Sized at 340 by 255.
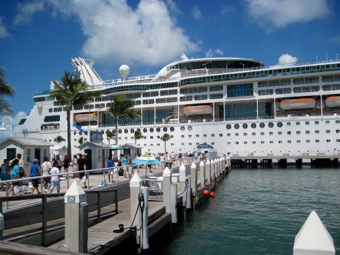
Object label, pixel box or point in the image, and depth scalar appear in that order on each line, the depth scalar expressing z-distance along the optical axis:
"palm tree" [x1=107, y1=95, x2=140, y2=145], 45.91
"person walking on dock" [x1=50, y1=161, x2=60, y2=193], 10.51
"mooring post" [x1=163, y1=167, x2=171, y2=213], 13.62
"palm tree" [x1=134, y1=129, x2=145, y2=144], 59.86
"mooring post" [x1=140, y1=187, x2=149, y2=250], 10.05
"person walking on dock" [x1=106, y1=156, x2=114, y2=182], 15.56
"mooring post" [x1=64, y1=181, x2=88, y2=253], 7.10
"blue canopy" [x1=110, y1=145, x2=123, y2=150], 27.66
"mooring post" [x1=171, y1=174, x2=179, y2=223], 13.82
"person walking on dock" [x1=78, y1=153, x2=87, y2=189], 17.38
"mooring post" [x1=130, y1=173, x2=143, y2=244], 10.03
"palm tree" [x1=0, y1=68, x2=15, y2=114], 22.43
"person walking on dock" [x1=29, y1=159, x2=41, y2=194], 14.20
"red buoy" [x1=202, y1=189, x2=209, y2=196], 22.42
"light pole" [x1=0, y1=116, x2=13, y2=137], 23.20
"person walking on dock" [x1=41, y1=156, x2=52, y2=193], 16.52
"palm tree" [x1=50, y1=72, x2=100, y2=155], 32.97
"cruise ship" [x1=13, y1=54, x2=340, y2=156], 52.47
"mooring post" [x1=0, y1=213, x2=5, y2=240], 4.97
